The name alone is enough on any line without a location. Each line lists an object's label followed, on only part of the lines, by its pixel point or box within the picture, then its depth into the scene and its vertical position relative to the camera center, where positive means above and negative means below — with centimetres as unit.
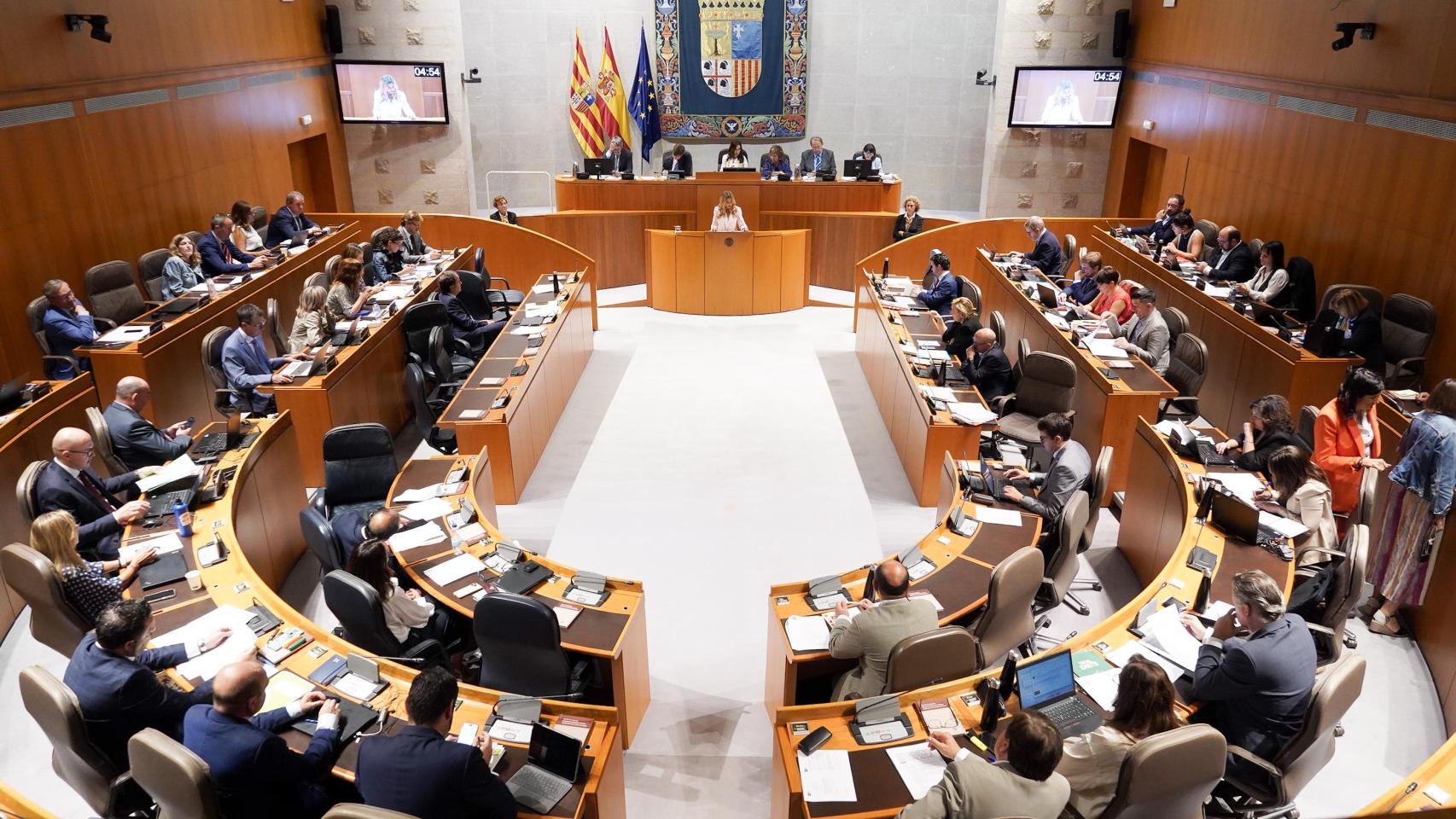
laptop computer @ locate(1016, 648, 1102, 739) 427 -262
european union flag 1683 -23
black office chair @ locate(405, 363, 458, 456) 796 -267
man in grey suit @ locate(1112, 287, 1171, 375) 867 -213
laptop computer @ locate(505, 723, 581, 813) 388 -274
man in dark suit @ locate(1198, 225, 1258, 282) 1041 -175
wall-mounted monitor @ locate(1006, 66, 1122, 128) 1573 -3
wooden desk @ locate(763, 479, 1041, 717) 505 -272
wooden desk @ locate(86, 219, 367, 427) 788 -226
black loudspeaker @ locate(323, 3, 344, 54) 1556 +96
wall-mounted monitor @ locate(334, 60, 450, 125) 1591 -2
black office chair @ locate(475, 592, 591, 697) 468 -274
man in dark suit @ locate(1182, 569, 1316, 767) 413 -245
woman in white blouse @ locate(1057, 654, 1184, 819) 376 -247
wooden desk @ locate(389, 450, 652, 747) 500 -277
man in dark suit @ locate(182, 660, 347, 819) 371 -252
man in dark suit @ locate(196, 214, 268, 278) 1066 -182
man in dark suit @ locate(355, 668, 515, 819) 355 -247
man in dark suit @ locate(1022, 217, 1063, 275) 1205 -190
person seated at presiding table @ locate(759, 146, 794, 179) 1511 -109
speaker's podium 1301 -238
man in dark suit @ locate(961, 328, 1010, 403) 860 -241
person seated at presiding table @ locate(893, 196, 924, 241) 1388 -183
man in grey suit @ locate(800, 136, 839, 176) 1510 -101
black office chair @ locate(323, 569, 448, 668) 479 -264
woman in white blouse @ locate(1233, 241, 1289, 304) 948 -175
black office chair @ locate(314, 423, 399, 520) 656 -254
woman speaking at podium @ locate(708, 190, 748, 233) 1309 -167
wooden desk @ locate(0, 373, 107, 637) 623 -237
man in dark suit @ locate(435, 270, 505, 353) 988 -234
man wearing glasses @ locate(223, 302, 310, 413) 806 -227
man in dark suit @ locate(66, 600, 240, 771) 406 -247
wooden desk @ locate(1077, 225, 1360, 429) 780 -226
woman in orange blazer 612 -219
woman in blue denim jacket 564 -250
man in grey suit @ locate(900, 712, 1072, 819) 344 -244
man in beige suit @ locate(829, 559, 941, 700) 461 -252
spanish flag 1675 -7
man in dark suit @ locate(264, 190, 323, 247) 1266 -173
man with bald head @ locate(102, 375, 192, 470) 656 -229
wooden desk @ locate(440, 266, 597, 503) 776 -263
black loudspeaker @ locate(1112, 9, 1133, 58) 1537 +103
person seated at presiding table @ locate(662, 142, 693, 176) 1501 -106
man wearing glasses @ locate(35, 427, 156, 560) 573 -242
